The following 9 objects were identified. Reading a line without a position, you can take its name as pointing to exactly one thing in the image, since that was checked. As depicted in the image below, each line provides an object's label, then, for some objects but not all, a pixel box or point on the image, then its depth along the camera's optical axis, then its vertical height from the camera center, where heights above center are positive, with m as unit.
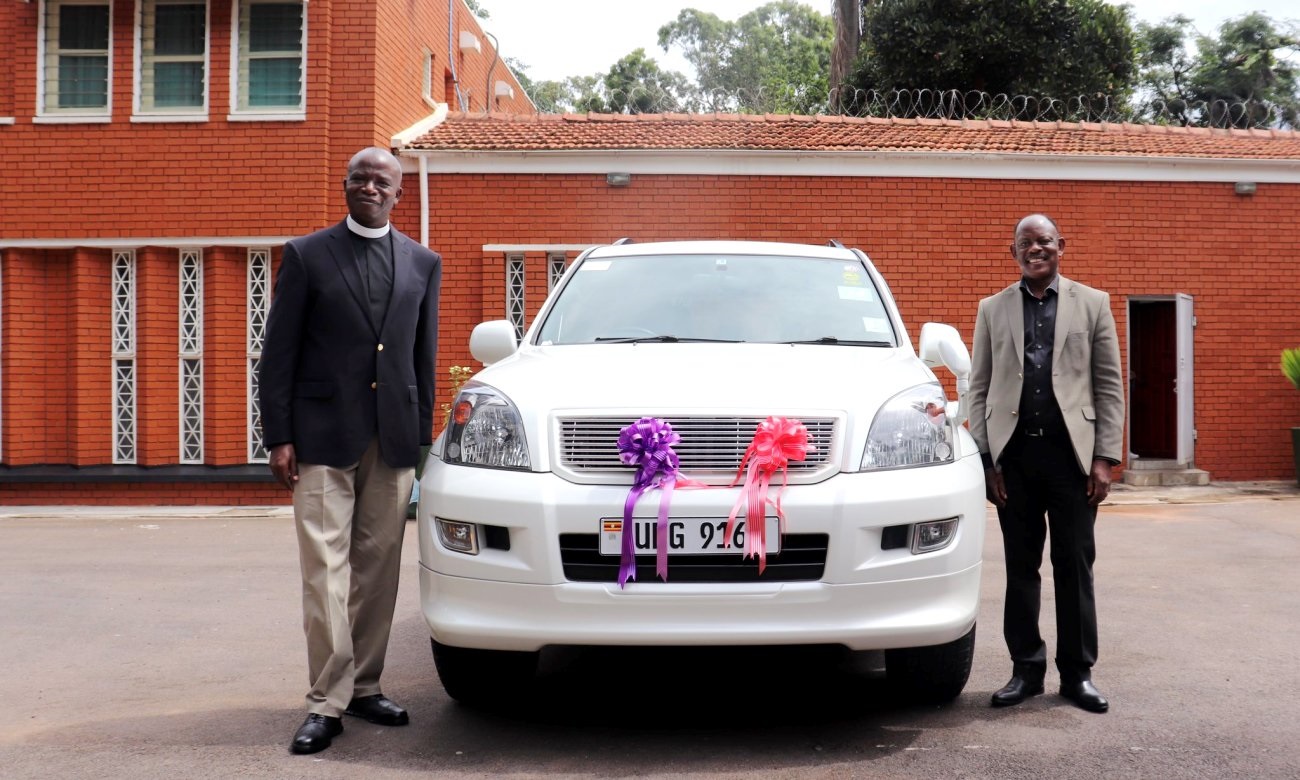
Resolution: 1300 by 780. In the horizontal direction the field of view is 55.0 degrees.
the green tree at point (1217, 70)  33.62 +8.95
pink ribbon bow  3.80 -0.22
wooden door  14.94 +0.18
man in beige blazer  4.62 -0.17
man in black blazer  4.21 -0.08
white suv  3.83 -0.38
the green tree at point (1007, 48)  24.17 +6.77
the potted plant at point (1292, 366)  14.14 +0.32
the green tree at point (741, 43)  59.84 +17.97
